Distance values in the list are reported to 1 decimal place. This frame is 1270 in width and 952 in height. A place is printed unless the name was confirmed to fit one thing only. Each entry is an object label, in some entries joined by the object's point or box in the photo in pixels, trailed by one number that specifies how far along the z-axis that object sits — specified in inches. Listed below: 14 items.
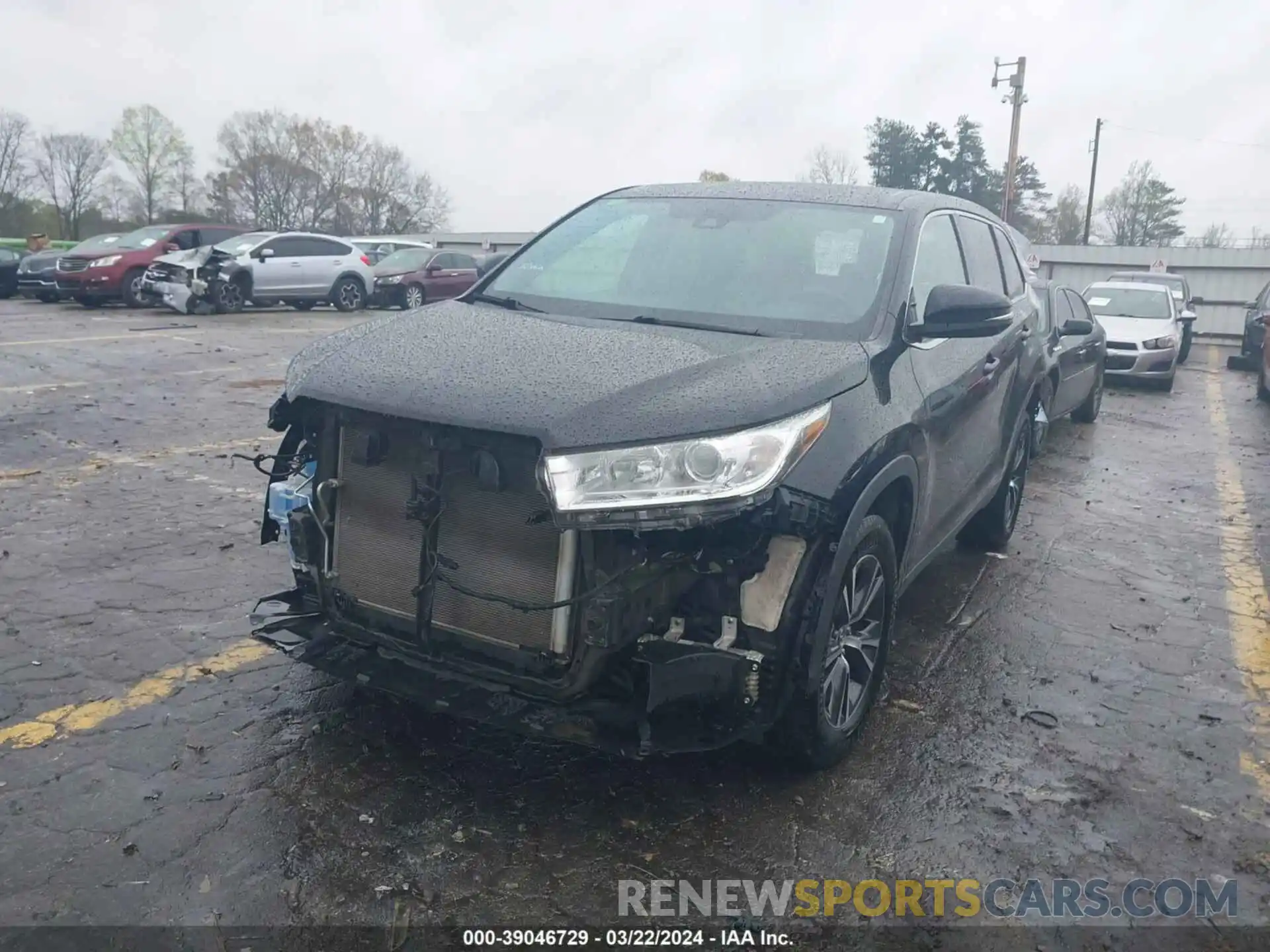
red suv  708.7
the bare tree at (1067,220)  2391.7
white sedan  541.3
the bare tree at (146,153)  3075.8
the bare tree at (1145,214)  2384.4
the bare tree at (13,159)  2795.3
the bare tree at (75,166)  2874.0
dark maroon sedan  868.6
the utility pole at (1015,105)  1279.5
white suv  731.4
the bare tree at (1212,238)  2220.5
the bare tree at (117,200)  2871.6
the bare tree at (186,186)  3100.4
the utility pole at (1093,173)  2059.5
